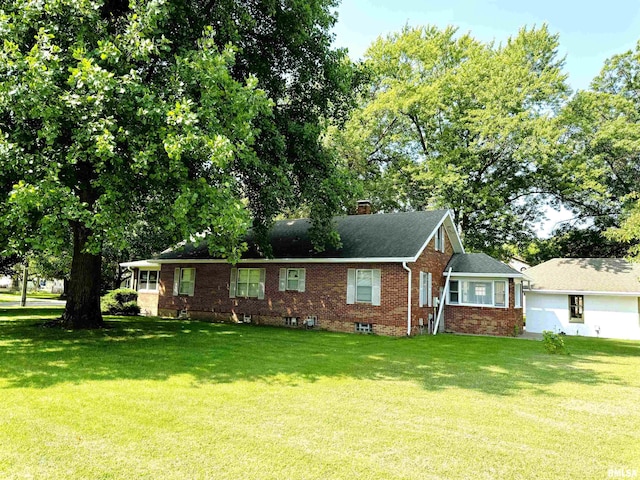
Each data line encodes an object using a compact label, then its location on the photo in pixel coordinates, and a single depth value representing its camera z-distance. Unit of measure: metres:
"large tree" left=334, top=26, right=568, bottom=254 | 27.53
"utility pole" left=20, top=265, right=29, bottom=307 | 27.09
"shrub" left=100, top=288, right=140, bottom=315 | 23.00
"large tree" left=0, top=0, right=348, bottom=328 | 9.47
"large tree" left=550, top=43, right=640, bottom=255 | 26.33
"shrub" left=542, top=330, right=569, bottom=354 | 13.27
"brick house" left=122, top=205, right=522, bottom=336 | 16.81
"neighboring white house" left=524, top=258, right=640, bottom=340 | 20.03
